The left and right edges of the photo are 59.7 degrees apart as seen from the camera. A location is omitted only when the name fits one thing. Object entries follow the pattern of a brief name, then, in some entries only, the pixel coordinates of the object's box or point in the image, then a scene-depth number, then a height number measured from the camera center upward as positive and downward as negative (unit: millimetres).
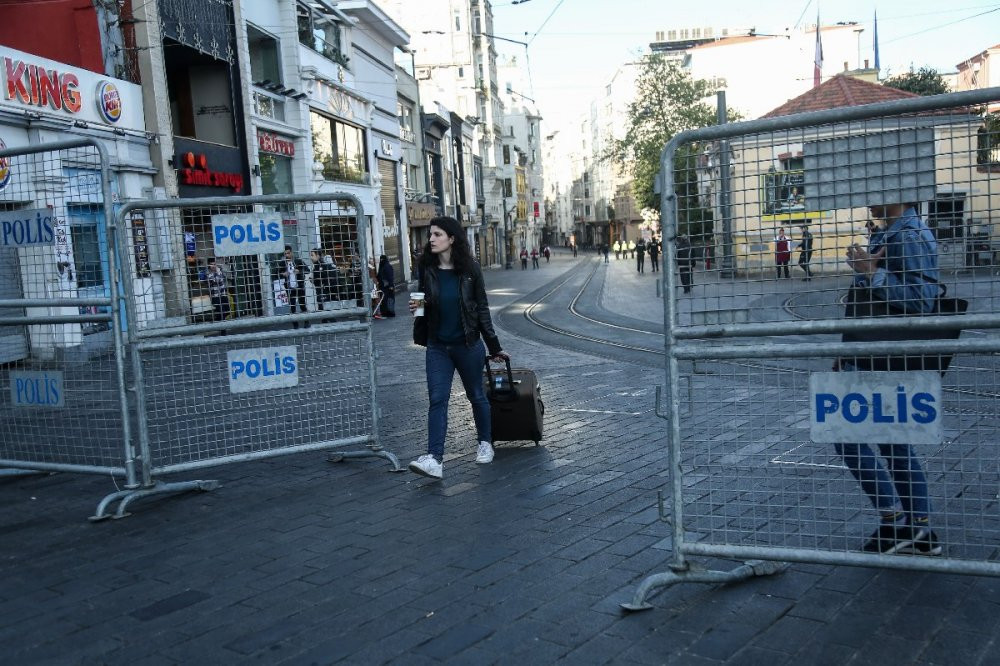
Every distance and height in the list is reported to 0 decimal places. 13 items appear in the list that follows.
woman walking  6055 -502
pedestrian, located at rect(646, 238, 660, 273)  41094 -860
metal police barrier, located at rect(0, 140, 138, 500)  5773 -338
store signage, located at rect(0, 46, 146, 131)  14102 +3203
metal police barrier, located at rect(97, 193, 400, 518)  5852 -453
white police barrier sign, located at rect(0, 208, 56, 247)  5781 +302
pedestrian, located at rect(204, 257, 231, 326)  5977 -218
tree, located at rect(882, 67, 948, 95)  46594 +7288
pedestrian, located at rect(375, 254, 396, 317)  22938 -958
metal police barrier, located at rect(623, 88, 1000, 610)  3363 -235
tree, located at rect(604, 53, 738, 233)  50906 +7248
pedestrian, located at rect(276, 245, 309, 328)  6250 -150
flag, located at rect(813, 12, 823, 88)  33406 +6039
